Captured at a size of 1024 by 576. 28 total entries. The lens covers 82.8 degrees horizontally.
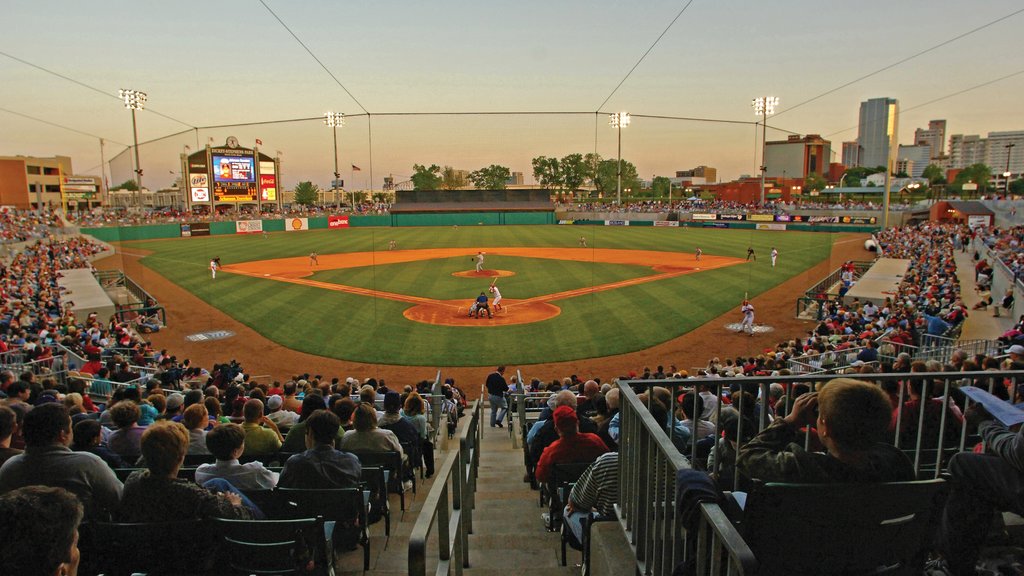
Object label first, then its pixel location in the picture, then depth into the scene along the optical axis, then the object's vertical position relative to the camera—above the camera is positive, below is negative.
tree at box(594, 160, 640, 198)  59.35 +4.42
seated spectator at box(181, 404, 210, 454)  5.60 -2.05
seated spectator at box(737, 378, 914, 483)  2.35 -1.00
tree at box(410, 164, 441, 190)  75.88 +4.66
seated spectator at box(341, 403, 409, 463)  5.58 -2.14
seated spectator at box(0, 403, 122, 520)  3.37 -1.47
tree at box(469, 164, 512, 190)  79.19 +5.05
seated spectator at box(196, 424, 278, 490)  4.19 -1.84
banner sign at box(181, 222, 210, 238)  54.62 -1.28
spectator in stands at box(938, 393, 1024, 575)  2.79 -1.38
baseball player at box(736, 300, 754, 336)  20.34 -3.64
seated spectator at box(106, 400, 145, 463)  5.46 -2.06
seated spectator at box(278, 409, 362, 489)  4.30 -1.85
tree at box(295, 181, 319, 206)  98.22 +3.88
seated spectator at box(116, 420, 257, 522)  3.18 -1.53
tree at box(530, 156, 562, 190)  81.00 +5.93
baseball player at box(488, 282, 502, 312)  23.44 -3.31
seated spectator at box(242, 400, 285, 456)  5.82 -2.21
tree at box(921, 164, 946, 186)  106.79 +7.52
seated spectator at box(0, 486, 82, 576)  1.97 -1.08
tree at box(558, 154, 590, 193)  80.06 +5.65
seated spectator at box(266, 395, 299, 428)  7.84 -2.74
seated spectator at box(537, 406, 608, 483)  4.83 -1.92
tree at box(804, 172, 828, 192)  99.41 +5.37
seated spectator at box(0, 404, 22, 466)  3.91 -1.46
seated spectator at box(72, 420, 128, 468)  4.30 -1.63
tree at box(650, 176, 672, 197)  120.39 +6.07
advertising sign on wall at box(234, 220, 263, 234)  55.44 -1.13
